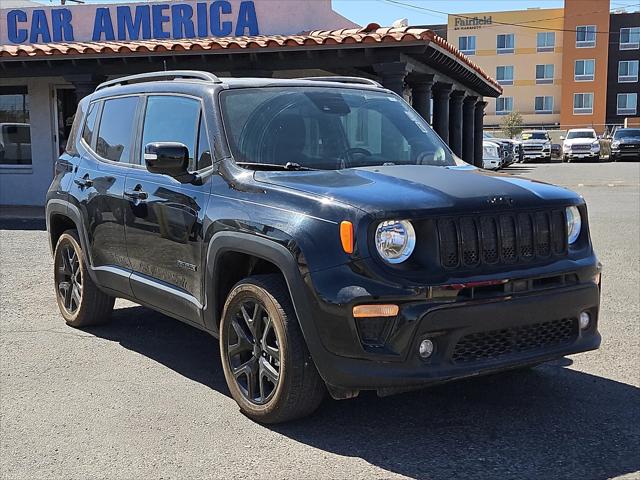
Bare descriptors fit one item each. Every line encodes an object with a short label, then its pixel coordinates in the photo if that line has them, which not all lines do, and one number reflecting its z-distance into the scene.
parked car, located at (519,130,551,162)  42.19
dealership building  12.95
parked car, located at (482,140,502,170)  30.12
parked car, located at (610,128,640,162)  40.88
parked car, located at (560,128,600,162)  41.56
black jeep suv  3.57
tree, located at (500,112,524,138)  57.08
